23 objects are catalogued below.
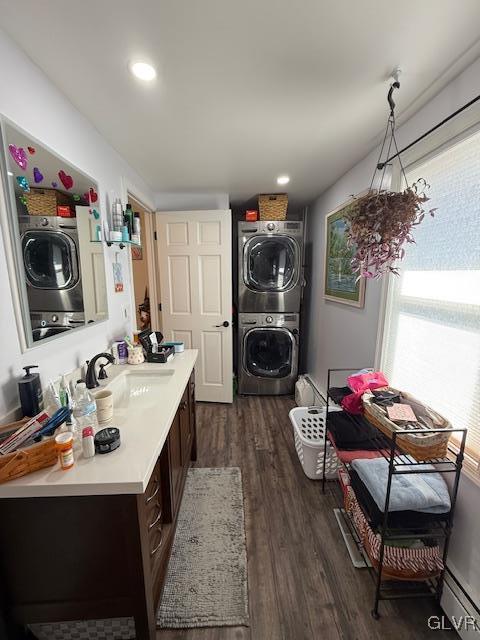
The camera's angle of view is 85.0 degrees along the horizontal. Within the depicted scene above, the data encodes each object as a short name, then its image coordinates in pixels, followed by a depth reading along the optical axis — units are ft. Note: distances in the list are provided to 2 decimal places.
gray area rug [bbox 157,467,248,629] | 3.83
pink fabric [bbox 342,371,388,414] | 4.63
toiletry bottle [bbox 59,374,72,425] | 3.23
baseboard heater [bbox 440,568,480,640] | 3.42
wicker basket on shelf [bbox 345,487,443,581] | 3.73
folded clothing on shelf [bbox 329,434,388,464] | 4.85
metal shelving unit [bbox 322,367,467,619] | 3.48
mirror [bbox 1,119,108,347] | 3.34
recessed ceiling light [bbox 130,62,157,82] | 3.64
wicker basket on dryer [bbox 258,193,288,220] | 9.48
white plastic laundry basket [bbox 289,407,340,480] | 6.09
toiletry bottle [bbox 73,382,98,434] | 3.40
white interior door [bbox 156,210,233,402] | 9.20
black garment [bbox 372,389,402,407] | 4.29
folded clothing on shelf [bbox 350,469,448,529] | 3.68
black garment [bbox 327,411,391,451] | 4.90
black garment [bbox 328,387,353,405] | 5.06
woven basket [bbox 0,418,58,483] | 2.51
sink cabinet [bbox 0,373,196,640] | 2.80
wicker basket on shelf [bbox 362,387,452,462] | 3.50
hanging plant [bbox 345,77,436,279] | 3.86
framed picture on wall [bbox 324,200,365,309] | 6.95
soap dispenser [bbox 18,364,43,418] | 3.26
